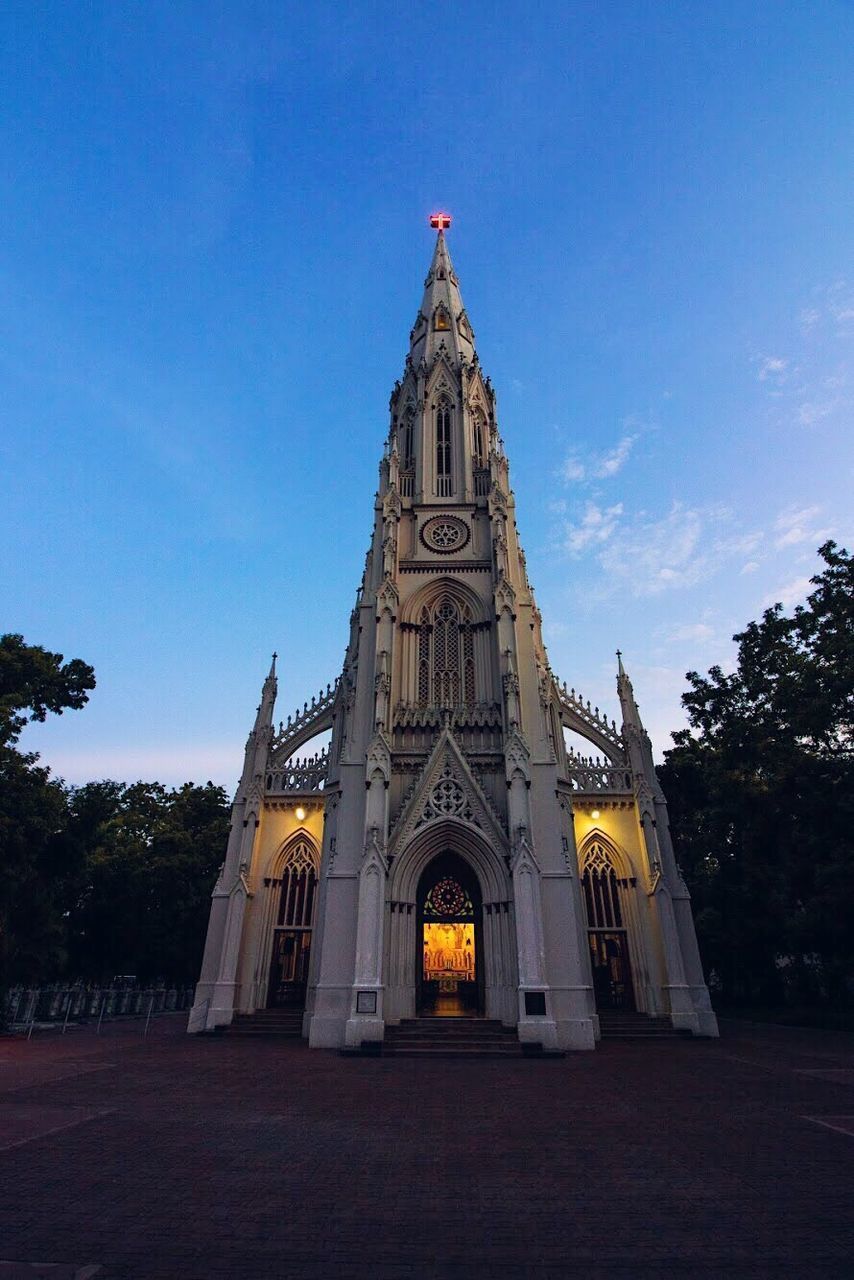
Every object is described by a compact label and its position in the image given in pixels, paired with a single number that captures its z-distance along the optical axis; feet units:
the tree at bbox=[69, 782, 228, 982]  100.17
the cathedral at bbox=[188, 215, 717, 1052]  58.80
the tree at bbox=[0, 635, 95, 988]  63.41
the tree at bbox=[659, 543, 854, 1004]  65.46
